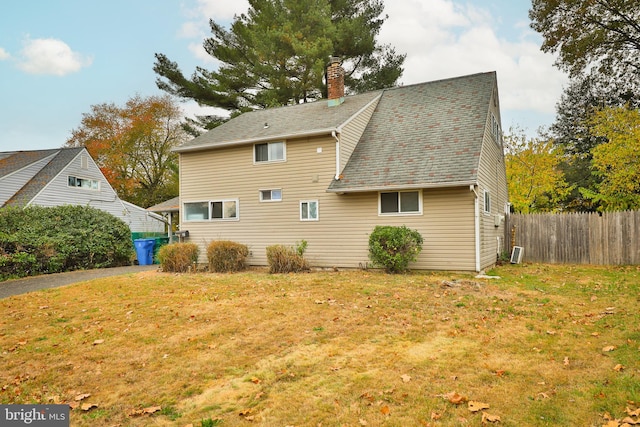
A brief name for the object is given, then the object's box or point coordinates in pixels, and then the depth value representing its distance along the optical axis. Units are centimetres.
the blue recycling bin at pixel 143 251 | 1806
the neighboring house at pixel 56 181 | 2197
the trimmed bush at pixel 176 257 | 1388
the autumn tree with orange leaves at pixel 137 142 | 3338
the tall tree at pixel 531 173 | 2220
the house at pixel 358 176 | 1193
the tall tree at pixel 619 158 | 1805
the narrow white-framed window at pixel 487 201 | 1299
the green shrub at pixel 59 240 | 1340
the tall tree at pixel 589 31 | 1823
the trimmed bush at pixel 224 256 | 1355
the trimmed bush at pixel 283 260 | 1293
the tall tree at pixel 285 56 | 2409
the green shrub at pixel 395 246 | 1148
